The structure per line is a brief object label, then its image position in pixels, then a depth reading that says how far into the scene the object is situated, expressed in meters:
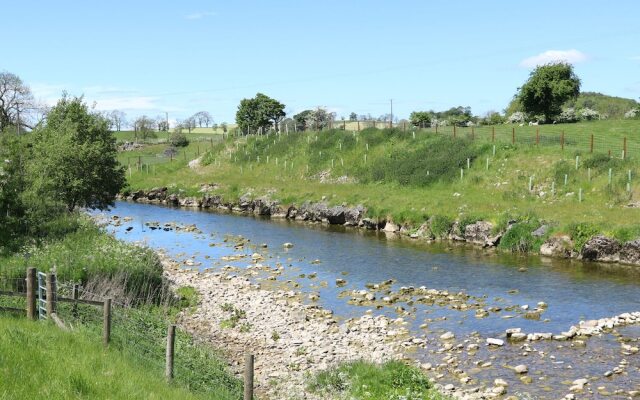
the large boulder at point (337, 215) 59.72
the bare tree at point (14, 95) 104.19
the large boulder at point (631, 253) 37.34
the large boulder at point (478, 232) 46.00
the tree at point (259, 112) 153.50
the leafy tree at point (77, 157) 40.06
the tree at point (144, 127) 168.00
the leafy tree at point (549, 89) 82.69
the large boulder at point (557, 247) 40.38
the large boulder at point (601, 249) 38.44
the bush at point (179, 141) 143.25
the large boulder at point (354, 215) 58.19
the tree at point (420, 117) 124.06
